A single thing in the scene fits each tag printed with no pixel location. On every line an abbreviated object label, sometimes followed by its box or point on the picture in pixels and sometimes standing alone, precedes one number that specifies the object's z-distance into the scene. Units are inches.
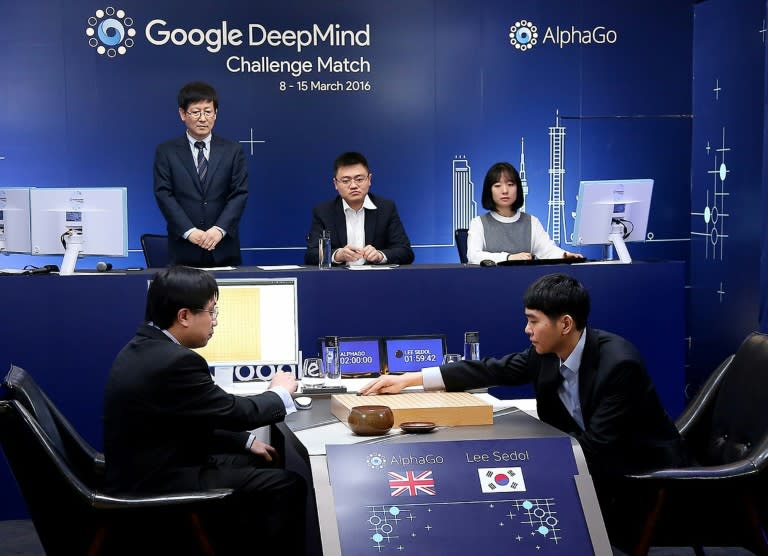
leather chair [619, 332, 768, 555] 122.6
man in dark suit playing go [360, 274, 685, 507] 125.5
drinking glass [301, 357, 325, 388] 159.2
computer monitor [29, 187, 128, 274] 205.3
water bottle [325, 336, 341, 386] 157.9
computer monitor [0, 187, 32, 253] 209.8
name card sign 107.3
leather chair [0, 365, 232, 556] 118.3
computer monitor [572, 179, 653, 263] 225.3
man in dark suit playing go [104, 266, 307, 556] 123.6
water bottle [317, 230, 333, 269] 210.2
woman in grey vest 233.1
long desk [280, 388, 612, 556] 108.8
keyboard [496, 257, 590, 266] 210.5
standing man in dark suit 232.2
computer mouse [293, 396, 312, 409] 141.7
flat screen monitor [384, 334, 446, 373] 160.7
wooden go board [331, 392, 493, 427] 127.6
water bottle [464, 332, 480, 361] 163.8
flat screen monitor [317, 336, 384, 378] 161.3
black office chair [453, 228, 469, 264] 246.6
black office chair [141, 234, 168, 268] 245.8
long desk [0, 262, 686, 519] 195.5
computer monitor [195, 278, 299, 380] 156.0
